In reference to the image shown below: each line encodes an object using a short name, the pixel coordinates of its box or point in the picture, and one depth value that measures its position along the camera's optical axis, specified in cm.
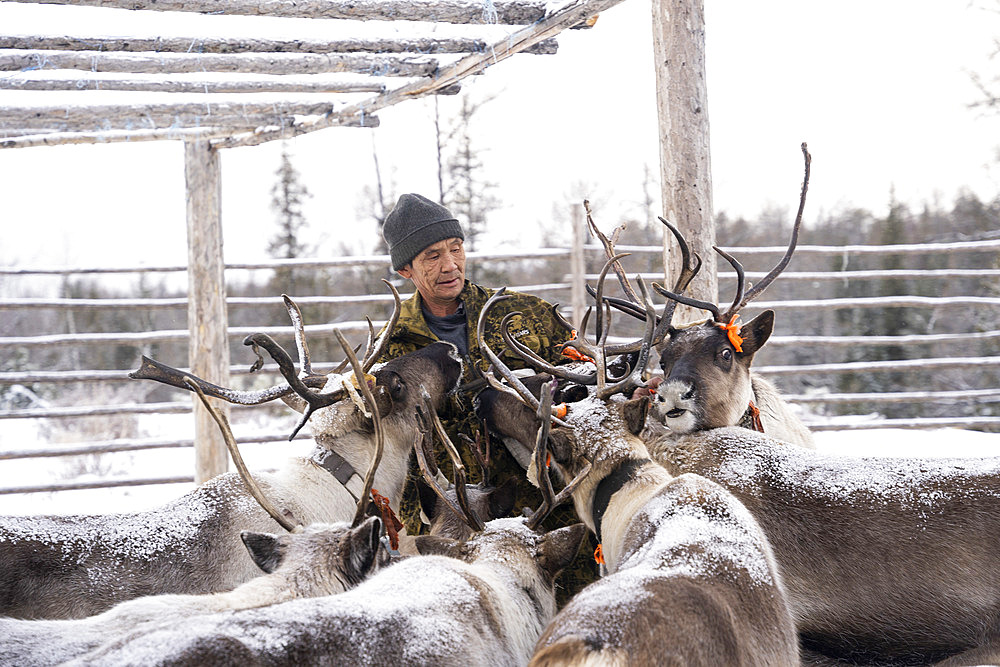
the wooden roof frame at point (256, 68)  407
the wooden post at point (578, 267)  887
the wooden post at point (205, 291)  670
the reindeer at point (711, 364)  338
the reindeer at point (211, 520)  276
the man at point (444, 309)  382
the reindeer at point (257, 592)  198
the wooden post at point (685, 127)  402
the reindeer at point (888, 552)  254
